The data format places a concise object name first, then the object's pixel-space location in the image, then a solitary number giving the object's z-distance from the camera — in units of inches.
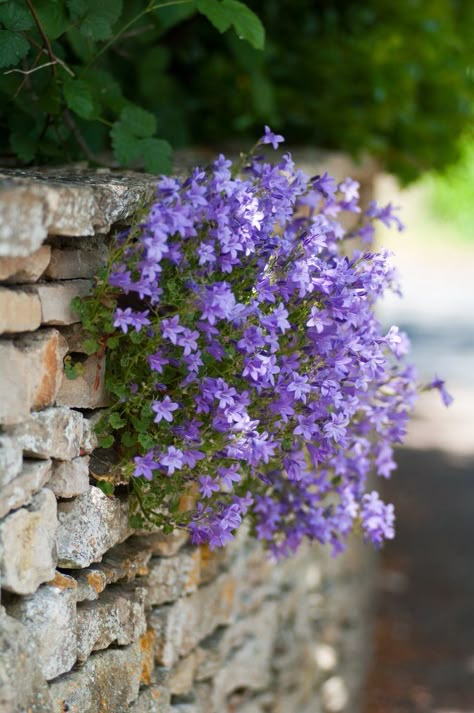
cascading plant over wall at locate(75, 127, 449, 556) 70.2
